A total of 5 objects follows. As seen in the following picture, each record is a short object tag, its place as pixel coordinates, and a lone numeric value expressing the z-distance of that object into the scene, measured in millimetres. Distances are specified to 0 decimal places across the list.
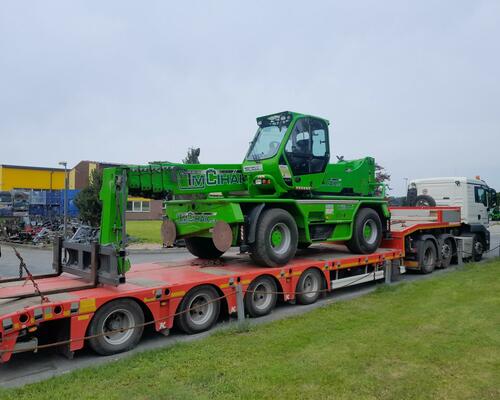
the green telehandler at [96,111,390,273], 7284
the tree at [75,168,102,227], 20891
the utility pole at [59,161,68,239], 20341
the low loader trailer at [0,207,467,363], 5527
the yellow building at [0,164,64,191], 41956
